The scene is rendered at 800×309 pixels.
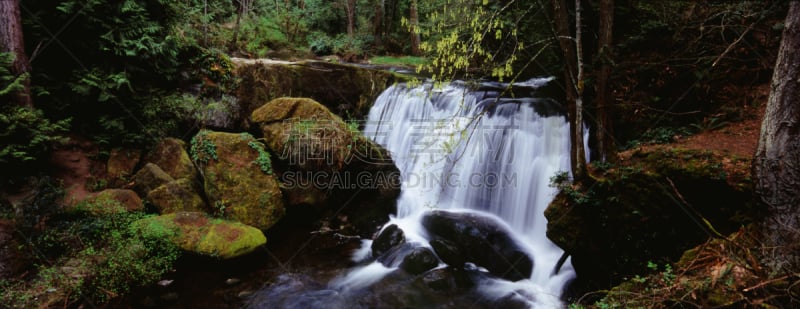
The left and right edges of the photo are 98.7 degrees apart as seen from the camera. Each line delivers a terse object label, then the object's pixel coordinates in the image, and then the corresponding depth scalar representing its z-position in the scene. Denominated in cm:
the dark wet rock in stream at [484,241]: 625
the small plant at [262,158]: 763
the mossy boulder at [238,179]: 714
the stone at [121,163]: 715
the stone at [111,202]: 610
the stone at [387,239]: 718
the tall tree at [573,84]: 488
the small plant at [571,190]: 495
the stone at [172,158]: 734
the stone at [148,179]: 689
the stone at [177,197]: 671
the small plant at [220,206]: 703
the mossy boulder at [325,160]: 795
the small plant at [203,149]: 745
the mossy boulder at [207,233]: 607
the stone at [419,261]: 636
